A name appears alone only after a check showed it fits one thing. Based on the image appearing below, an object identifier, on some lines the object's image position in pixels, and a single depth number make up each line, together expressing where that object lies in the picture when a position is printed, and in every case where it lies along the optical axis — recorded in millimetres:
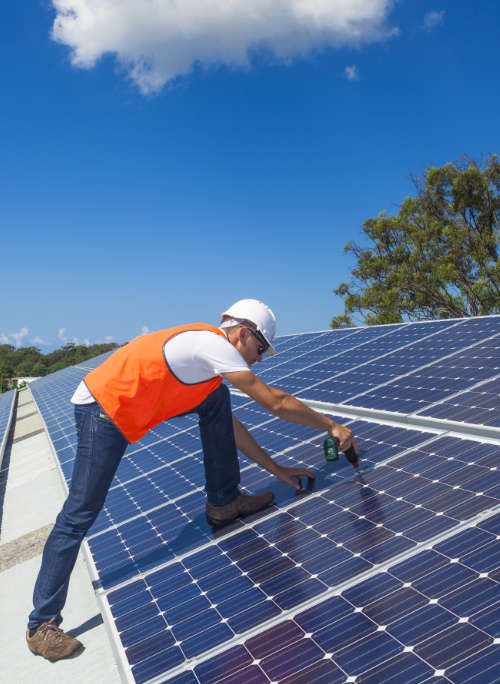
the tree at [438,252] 38312
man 4469
